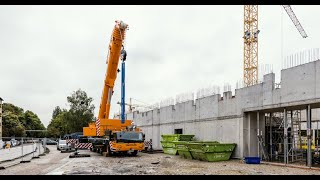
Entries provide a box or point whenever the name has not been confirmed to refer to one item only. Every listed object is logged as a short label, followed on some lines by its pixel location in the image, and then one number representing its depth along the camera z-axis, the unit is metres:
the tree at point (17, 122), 87.69
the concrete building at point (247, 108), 17.42
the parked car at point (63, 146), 34.38
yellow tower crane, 57.06
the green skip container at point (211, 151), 20.38
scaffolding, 21.27
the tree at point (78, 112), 54.00
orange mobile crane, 23.61
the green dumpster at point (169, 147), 26.95
